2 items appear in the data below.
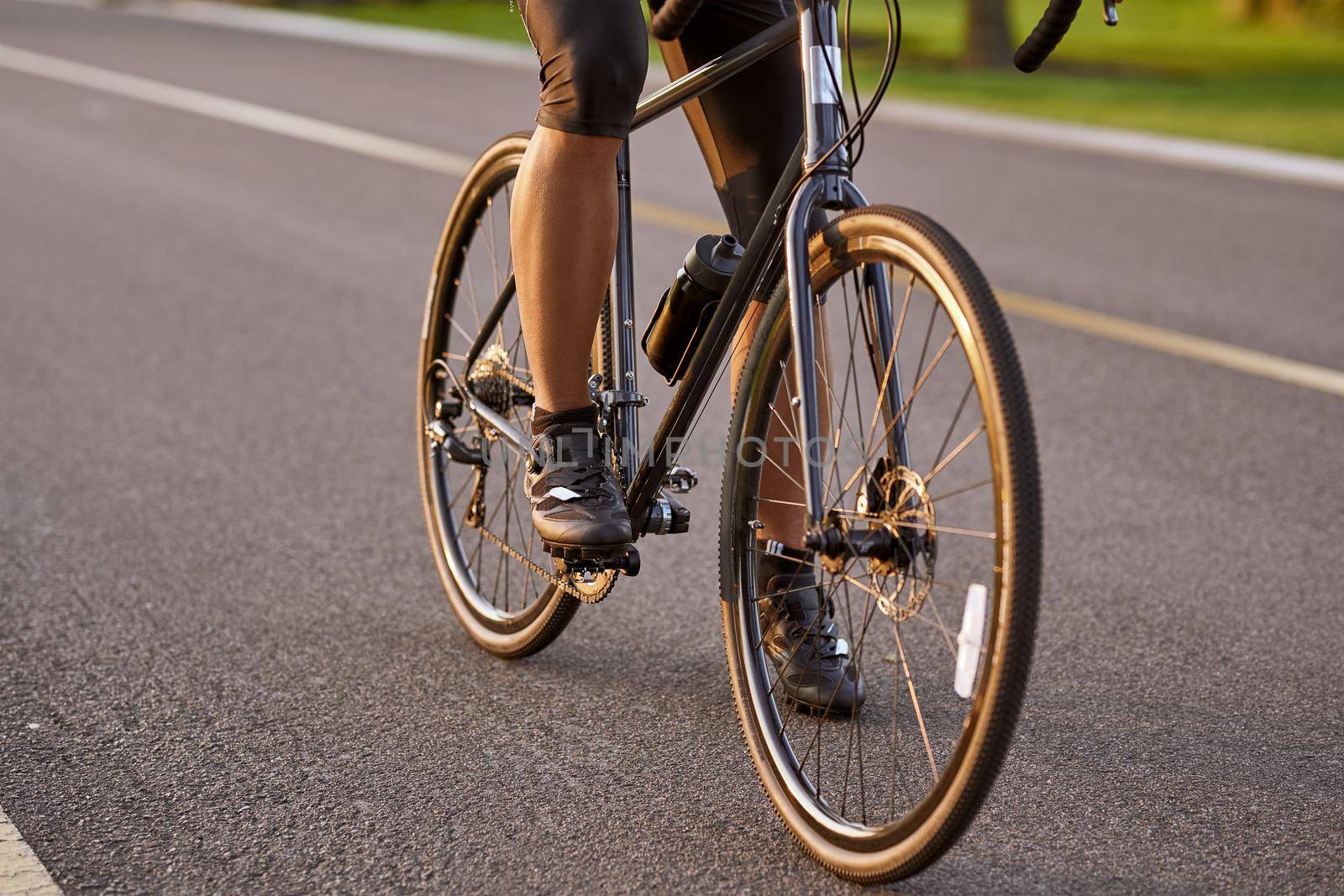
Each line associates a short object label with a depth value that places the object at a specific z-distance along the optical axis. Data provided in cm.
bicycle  472
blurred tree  3456
